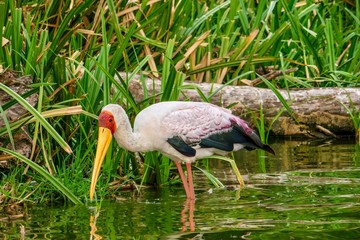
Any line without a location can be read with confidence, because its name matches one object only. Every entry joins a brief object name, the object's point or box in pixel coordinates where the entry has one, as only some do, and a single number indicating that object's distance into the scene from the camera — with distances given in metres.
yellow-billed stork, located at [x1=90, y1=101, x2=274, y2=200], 13.30
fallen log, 19.20
